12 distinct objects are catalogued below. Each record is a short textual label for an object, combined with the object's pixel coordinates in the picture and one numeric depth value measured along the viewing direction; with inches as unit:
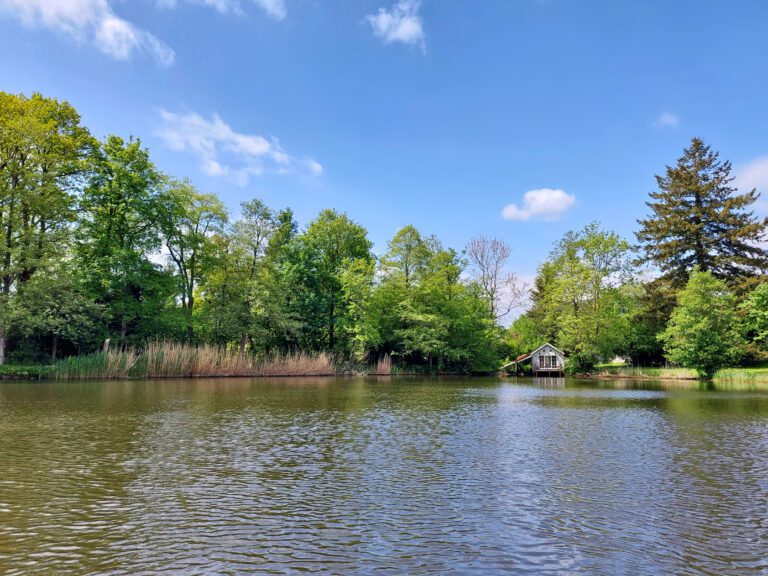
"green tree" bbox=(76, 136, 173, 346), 1486.2
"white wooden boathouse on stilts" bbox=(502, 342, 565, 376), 2198.6
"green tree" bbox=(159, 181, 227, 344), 1676.9
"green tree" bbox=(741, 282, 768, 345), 1473.9
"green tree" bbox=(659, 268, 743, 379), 1638.4
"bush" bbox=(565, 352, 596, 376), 2121.1
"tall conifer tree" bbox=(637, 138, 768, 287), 2036.2
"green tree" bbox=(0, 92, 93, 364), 1254.9
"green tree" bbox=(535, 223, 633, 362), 2086.6
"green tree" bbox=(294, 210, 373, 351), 1968.5
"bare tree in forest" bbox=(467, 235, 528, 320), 2461.9
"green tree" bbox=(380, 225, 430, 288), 2137.1
